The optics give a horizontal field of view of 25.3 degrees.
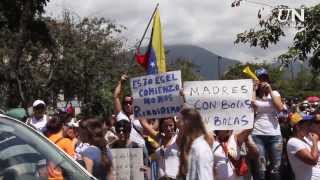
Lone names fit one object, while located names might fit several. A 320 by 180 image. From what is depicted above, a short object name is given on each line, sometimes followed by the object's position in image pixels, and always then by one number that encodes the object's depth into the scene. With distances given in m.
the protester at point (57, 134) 7.65
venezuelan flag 10.12
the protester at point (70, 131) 9.33
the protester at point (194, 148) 6.67
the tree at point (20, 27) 24.23
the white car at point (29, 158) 4.62
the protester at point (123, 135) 8.59
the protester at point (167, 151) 7.98
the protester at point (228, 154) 7.60
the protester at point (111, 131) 9.26
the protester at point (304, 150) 7.70
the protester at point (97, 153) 6.41
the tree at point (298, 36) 12.75
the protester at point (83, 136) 6.67
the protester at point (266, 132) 9.96
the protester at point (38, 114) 11.02
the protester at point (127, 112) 9.38
